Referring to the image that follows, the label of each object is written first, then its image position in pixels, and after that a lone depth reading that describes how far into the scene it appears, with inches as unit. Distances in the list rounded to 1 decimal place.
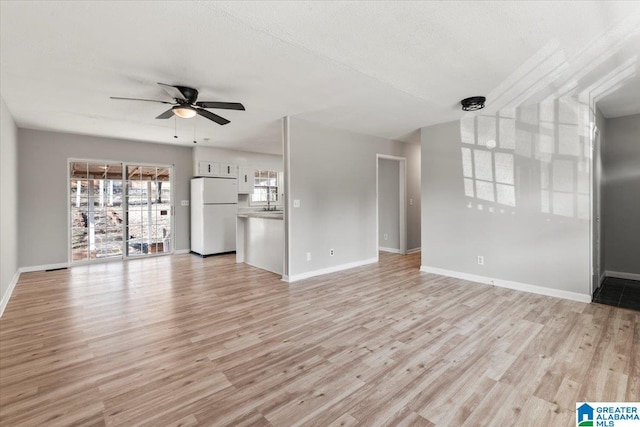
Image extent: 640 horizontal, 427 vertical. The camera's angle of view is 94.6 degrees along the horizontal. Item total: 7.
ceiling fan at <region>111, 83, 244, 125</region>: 122.9
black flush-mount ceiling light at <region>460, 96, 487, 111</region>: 141.4
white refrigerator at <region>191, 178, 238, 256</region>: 259.0
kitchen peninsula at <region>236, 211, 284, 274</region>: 195.2
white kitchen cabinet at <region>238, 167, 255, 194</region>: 290.5
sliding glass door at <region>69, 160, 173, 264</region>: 229.6
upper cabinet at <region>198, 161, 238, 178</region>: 269.0
